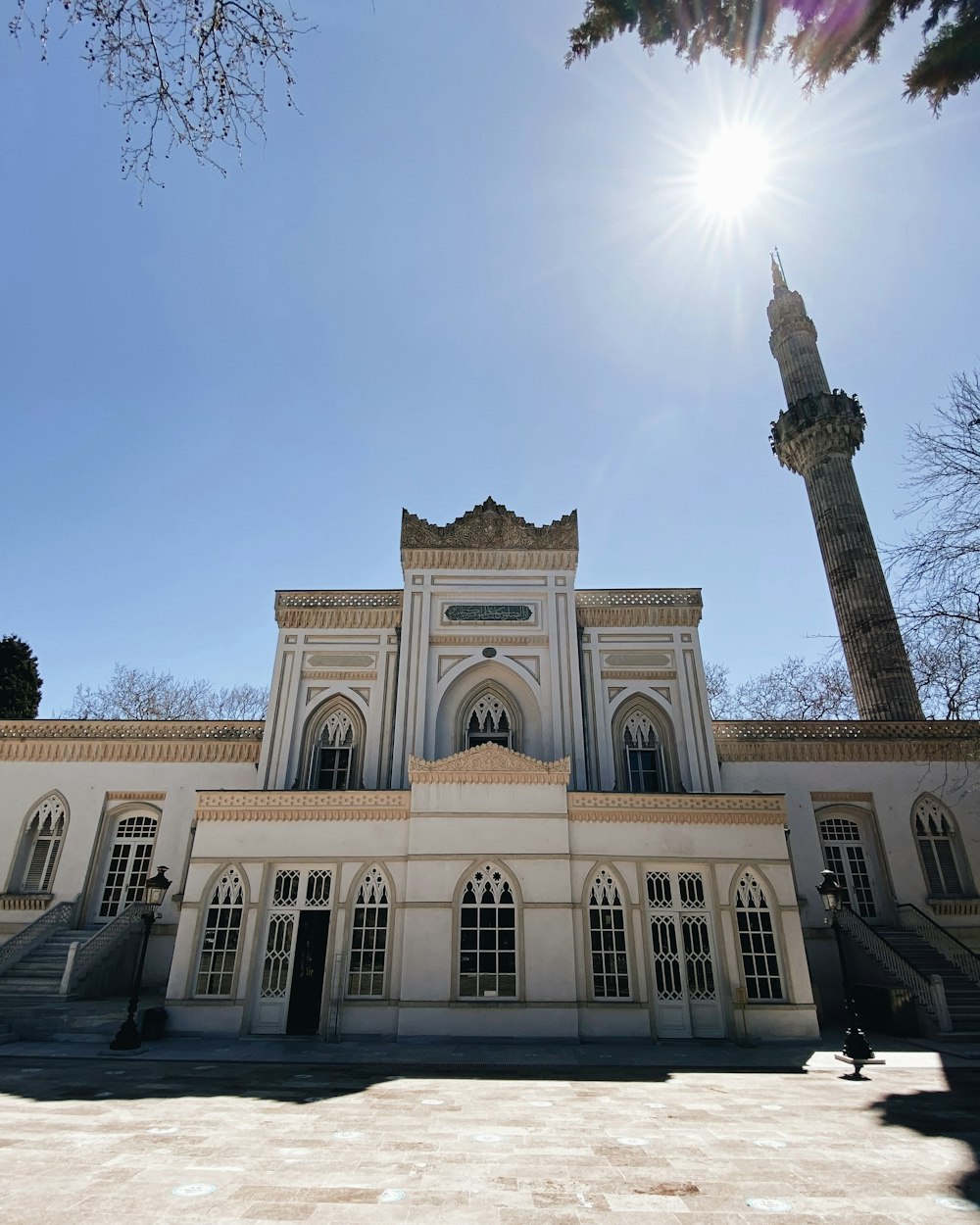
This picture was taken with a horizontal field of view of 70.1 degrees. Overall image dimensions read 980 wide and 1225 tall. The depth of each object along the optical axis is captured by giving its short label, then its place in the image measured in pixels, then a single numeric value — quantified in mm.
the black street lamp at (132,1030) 10945
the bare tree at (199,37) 4176
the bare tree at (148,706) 30875
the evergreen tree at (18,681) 23203
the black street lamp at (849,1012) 10312
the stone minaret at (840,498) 22500
